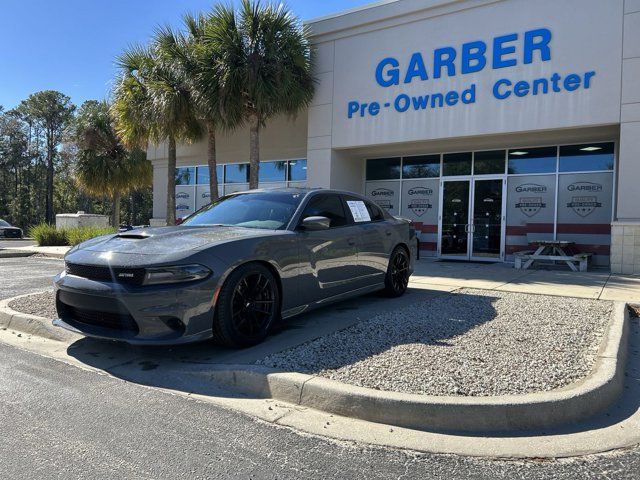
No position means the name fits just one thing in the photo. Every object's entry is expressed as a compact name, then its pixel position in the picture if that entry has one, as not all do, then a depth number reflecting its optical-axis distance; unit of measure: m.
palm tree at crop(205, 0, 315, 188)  12.99
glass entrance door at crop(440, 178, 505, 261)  13.90
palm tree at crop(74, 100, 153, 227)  22.12
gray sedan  4.08
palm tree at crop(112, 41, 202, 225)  14.15
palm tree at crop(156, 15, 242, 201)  13.21
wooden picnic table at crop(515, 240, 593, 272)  11.57
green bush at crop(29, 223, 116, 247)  19.50
